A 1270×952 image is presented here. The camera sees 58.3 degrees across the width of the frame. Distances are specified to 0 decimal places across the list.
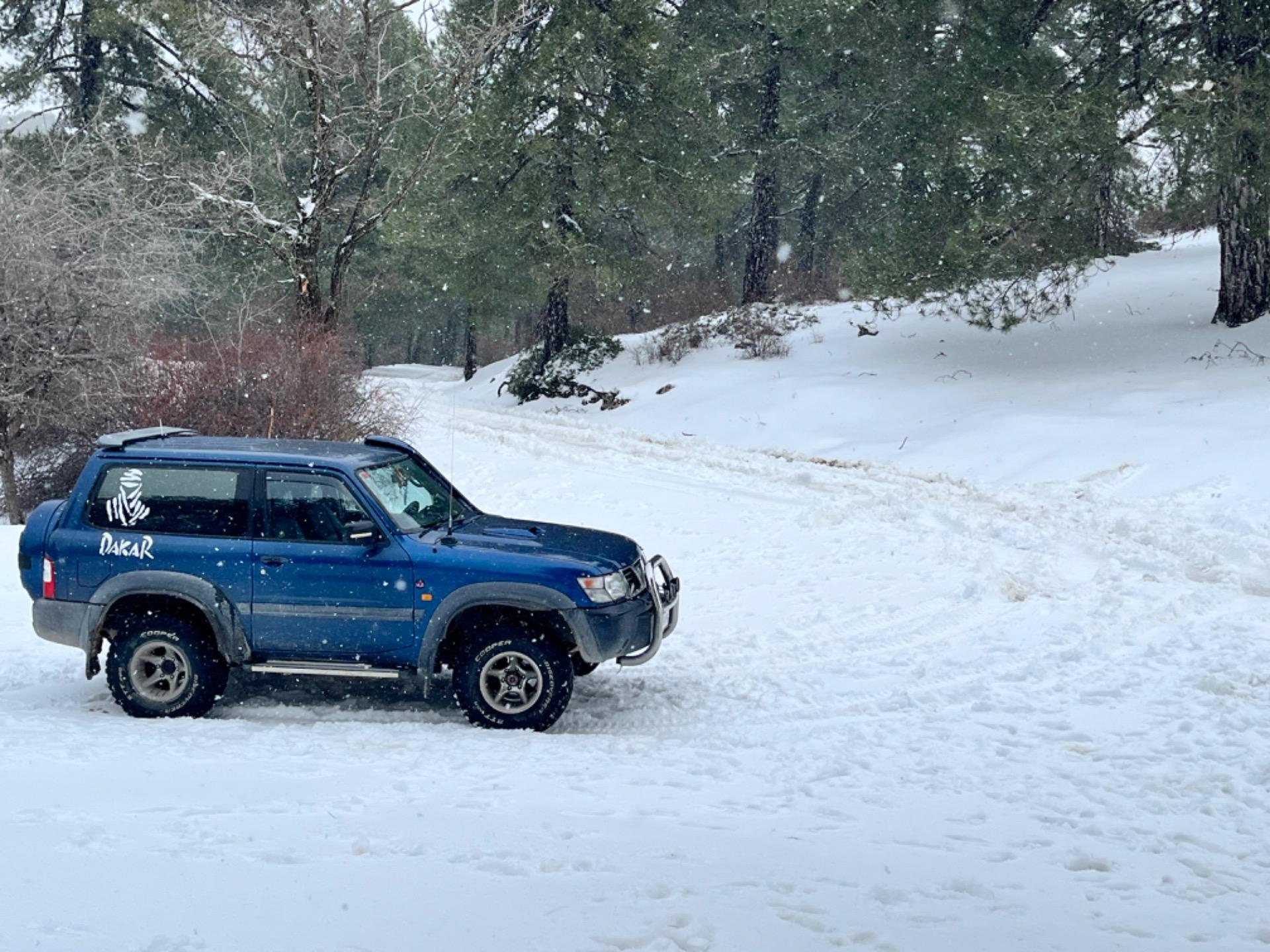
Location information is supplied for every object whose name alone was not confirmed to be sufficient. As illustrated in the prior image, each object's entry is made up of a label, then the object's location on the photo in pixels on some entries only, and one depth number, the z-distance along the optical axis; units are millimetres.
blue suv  7062
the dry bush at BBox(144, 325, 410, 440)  15289
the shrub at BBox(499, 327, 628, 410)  28281
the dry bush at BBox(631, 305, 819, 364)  25453
